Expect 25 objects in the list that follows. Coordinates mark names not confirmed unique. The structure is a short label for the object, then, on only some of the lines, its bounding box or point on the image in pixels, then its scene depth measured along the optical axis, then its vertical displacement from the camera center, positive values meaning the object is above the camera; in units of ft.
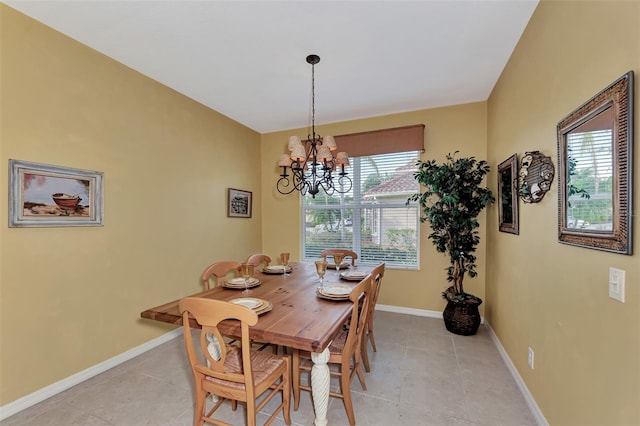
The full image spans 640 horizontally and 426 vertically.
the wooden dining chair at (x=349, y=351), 5.76 -3.09
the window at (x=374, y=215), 12.62 -0.11
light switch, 3.64 -0.94
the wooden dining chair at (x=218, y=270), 7.46 -1.65
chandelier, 7.88 +1.60
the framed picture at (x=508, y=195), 7.70 +0.55
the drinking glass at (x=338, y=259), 9.25 -1.55
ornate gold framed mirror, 3.51 +0.64
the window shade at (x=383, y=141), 12.03 +3.28
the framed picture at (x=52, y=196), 6.40 +0.40
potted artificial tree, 10.01 -0.18
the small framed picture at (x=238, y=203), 13.08 +0.46
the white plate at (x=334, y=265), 9.43 -1.84
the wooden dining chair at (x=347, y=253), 10.43 -1.56
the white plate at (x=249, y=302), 5.58 -1.86
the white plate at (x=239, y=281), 7.25 -1.84
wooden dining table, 4.50 -1.98
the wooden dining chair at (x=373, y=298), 7.32 -2.36
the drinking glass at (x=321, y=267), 7.25 -1.43
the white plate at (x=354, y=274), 8.08 -1.83
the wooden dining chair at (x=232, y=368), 4.46 -3.03
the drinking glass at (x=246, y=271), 6.88 -1.47
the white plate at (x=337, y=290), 6.40 -1.85
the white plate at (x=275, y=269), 9.04 -1.87
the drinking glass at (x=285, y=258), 8.85 -1.46
